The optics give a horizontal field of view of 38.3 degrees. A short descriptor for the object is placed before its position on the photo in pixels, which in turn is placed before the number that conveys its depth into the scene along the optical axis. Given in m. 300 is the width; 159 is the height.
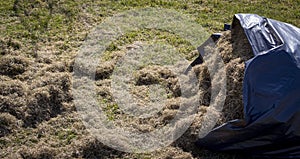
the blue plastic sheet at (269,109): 4.05
